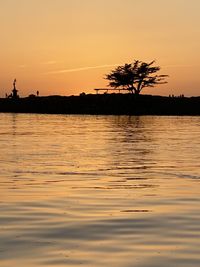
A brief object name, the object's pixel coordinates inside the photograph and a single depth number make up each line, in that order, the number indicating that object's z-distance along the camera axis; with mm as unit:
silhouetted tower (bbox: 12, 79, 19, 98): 164650
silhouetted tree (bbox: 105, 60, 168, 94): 147625
